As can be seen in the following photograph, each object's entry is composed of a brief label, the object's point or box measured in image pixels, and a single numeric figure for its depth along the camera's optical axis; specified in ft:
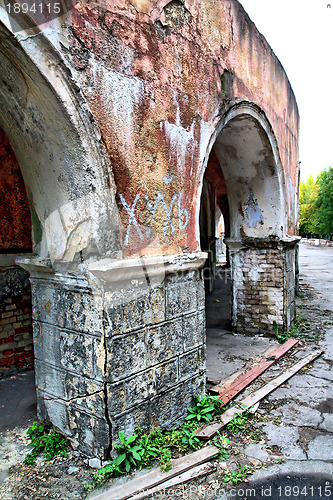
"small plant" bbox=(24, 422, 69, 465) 8.77
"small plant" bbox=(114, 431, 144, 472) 8.18
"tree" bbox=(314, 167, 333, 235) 87.86
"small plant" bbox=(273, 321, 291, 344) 18.89
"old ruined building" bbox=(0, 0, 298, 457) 7.73
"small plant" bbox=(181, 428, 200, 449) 9.50
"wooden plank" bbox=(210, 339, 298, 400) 12.49
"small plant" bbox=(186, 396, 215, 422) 10.64
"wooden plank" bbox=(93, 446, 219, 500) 7.63
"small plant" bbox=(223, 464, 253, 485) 8.40
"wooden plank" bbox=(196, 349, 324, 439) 10.13
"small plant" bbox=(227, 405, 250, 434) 10.62
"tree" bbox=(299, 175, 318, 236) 128.36
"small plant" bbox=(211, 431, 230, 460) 9.33
